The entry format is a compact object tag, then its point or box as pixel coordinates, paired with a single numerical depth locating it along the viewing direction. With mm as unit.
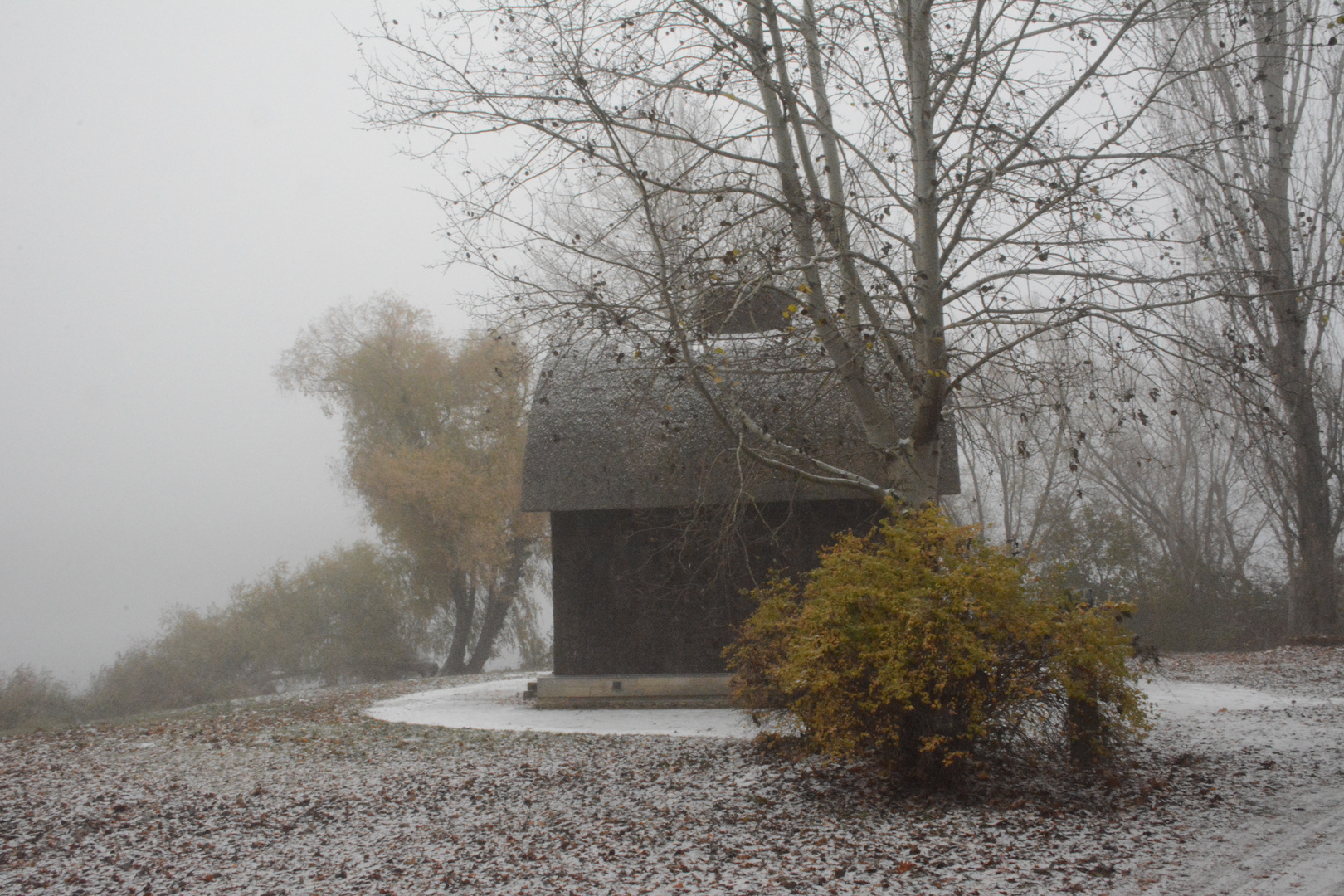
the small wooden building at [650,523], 10266
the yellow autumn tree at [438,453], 20250
